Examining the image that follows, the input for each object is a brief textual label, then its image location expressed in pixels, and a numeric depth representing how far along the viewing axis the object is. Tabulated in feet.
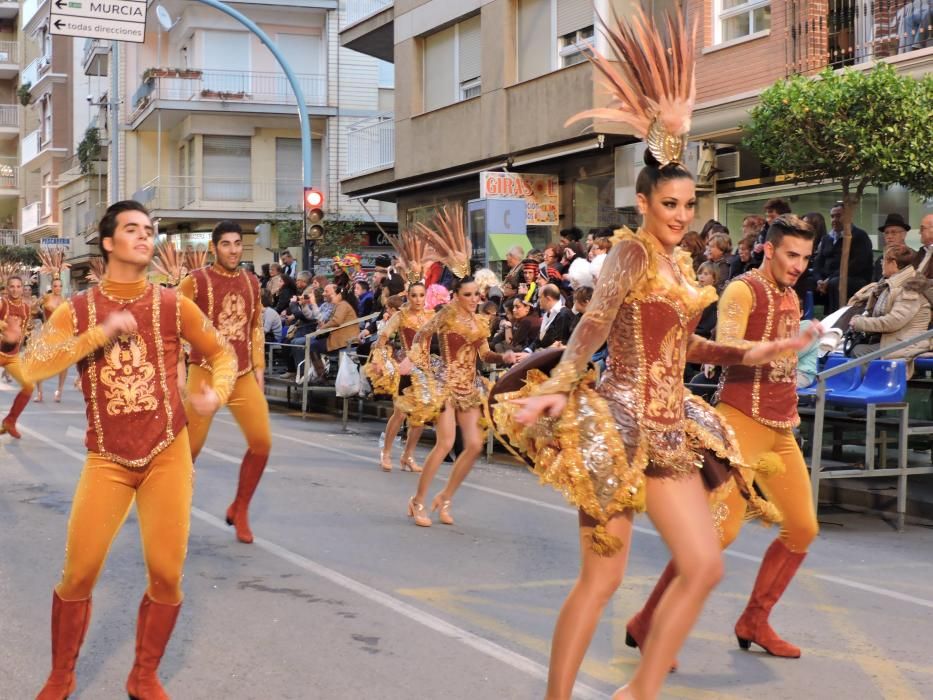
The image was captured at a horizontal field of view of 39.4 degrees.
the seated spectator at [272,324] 74.18
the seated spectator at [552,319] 46.01
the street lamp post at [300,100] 74.33
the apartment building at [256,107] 134.10
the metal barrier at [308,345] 62.18
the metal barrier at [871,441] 31.89
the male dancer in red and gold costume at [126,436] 16.21
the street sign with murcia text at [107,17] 69.92
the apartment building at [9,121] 232.12
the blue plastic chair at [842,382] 35.76
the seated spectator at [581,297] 42.93
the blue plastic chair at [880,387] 34.27
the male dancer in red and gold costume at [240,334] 28.71
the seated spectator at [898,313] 37.19
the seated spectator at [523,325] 49.29
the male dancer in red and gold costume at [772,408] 19.29
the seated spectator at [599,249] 49.11
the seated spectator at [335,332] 64.90
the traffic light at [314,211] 73.67
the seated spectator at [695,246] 47.78
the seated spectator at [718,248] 46.47
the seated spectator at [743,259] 45.09
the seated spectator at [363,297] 67.00
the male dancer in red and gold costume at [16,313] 46.50
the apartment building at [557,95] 56.24
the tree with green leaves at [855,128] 40.78
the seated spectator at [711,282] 43.18
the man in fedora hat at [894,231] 39.86
